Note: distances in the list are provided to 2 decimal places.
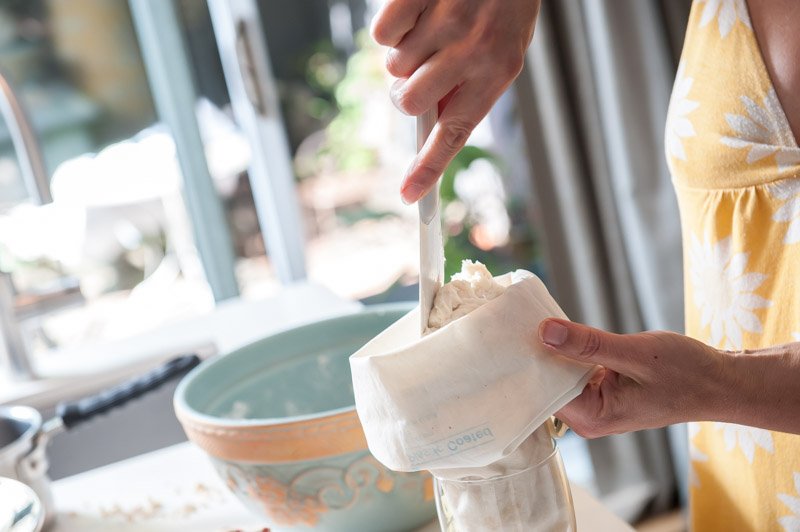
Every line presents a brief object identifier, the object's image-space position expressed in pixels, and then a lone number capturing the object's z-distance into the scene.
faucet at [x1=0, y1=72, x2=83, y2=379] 1.22
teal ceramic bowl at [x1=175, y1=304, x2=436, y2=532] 0.71
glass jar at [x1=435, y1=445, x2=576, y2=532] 0.56
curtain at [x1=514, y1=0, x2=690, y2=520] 1.96
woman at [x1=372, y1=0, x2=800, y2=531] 0.62
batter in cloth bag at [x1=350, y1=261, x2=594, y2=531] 0.55
